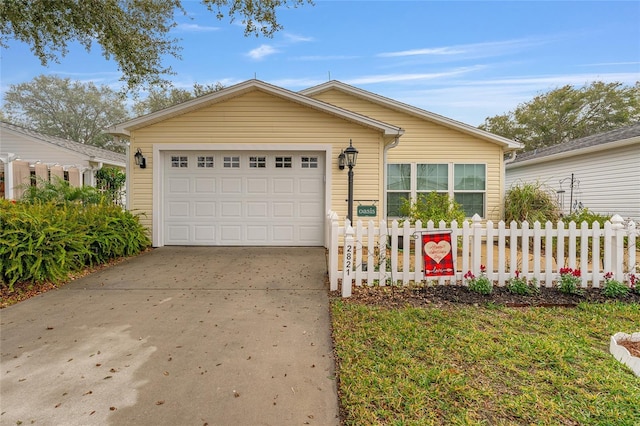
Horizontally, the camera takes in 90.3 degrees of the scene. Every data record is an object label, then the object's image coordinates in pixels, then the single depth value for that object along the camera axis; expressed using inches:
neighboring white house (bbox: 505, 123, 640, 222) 387.2
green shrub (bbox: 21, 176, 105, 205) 313.7
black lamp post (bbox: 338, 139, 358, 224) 263.6
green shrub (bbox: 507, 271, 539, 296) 167.6
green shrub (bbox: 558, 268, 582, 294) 167.0
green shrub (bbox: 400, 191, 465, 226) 305.0
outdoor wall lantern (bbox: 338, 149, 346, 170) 299.1
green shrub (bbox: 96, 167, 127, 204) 526.9
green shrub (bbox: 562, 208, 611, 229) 311.7
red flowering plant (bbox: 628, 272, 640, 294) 171.9
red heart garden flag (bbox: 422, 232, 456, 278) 173.5
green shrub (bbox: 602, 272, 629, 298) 164.9
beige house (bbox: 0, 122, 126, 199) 488.4
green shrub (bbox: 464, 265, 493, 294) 166.9
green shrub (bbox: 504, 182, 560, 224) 367.9
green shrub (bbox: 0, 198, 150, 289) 179.9
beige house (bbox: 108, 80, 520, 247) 306.5
